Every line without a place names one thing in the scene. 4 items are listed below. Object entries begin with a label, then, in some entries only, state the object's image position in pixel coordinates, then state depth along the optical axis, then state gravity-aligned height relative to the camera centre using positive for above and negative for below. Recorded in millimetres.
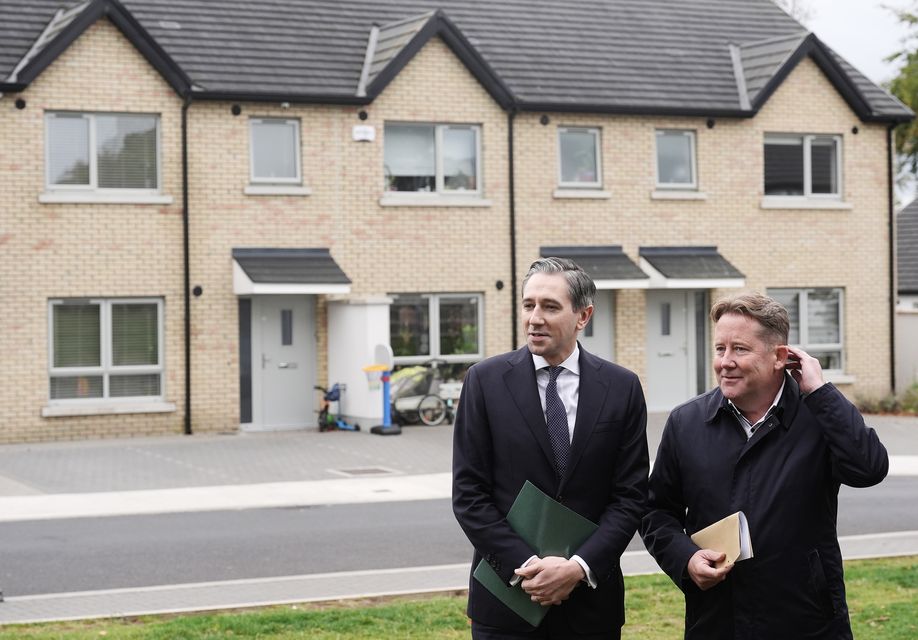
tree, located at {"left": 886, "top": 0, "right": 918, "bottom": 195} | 39938 +6314
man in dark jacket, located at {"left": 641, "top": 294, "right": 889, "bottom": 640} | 4707 -541
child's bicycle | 23234 -1571
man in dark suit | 4953 -471
